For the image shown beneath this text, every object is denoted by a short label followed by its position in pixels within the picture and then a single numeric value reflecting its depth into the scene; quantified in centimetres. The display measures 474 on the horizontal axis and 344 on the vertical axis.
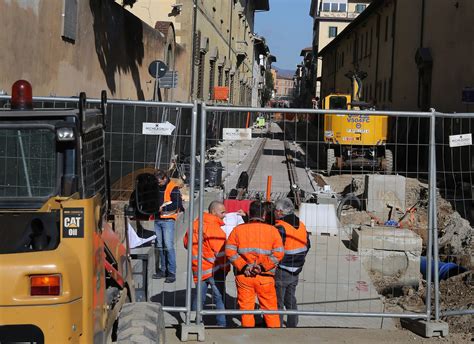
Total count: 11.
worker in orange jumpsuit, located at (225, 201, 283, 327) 671
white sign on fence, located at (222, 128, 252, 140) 729
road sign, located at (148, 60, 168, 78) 1631
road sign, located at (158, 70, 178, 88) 1731
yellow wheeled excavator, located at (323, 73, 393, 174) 2373
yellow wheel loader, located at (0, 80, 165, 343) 328
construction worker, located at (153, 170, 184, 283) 924
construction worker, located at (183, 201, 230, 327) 729
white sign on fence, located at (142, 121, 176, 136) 687
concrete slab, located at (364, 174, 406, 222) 1571
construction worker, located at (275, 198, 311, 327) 719
